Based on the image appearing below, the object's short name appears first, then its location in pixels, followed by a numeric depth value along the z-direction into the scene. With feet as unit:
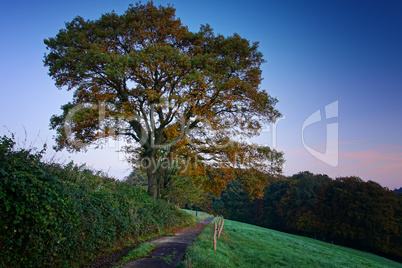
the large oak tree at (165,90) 38.42
